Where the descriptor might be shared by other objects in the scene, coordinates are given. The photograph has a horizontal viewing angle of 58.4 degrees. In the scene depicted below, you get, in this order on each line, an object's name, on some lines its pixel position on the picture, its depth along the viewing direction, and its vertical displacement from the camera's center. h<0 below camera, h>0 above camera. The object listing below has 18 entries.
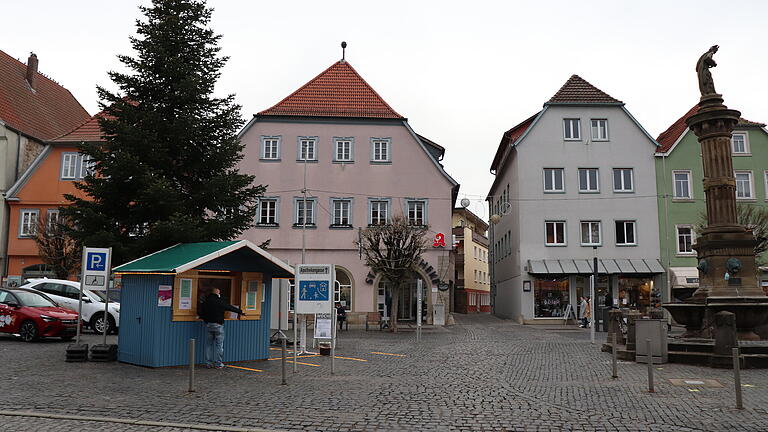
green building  38.50 +7.06
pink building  36.56 +6.42
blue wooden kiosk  14.91 +0.16
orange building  39.81 +6.49
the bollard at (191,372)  11.33 -1.12
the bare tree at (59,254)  34.06 +2.43
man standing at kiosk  14.70 -0.39
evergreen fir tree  18.62 +4.31
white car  24.31 +0.12
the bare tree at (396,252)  31.06 +2.43
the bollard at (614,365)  13.91 -1.16
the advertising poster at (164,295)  14.88 +0.20
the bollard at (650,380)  12.00 -1.25
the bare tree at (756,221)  32.59 +4.29
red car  20.95 -0.44
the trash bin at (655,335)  16.22 -0.63
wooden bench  36.00 -0.63
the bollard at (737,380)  10.29 -1.08
